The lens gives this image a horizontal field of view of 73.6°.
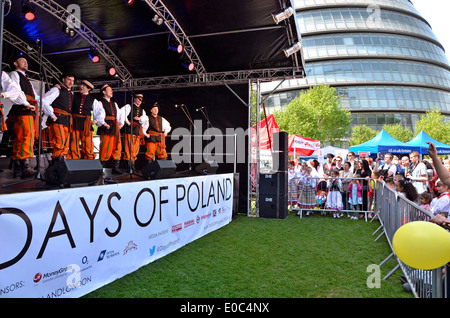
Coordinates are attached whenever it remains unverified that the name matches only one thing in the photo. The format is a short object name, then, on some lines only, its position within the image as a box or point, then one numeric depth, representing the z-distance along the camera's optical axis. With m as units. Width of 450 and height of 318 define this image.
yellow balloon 2.18
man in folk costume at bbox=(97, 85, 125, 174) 6.67
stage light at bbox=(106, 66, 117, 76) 8.27
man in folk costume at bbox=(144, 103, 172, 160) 8.30
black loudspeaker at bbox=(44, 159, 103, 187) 3.35
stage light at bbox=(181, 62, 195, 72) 7.87
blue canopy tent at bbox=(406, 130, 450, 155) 13.60
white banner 2.44
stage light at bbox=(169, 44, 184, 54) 7.22
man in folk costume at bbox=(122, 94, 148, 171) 7.48
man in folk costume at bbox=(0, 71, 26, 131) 4.57
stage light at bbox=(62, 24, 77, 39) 6.81
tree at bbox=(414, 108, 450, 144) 30.06
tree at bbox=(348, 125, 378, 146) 39.53
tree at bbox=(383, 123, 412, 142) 38.38
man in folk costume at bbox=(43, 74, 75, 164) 5.51
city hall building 45.19
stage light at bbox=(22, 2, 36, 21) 5.88
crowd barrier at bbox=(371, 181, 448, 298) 2.39
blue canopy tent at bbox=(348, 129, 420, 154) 13.81
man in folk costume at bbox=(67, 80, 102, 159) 6.06
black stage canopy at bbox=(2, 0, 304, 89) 6.48
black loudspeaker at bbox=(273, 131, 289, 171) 7.81
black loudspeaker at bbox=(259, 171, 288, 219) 7.76
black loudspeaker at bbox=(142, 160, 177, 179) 5.22
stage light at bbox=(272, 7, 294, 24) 6.32
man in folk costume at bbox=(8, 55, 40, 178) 4.86
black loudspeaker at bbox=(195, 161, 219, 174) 7.73
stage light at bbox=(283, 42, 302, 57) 7.20
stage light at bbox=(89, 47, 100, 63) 7.68
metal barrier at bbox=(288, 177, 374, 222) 8.11
